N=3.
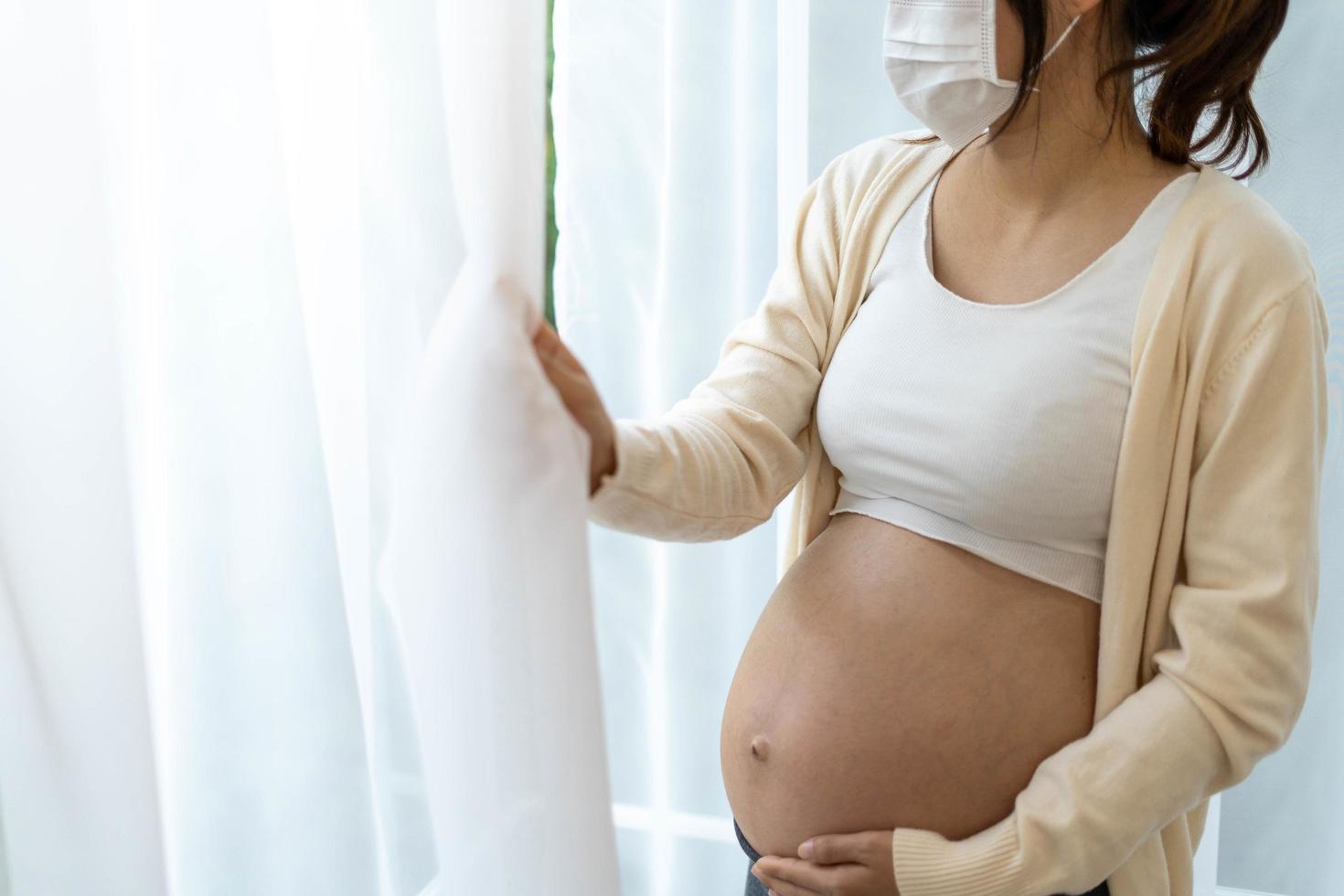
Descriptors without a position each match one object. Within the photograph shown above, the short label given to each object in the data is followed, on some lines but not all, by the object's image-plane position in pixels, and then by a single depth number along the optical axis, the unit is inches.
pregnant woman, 34.0
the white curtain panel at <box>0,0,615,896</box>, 26.3
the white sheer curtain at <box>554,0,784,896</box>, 63.4
